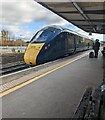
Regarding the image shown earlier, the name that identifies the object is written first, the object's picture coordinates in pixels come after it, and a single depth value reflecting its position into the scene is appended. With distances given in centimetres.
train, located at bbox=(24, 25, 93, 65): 745
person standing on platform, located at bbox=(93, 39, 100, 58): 955
